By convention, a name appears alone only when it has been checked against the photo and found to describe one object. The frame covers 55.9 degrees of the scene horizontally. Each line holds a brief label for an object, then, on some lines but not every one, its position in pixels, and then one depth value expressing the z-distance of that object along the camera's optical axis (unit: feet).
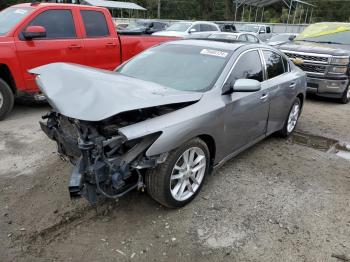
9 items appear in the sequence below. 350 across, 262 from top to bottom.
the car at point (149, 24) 58.90
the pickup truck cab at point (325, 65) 26.37
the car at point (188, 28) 46.56
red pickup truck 18.93
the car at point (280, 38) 47.49
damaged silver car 9.09
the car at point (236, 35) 35.27
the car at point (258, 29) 64.63
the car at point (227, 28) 61.61
